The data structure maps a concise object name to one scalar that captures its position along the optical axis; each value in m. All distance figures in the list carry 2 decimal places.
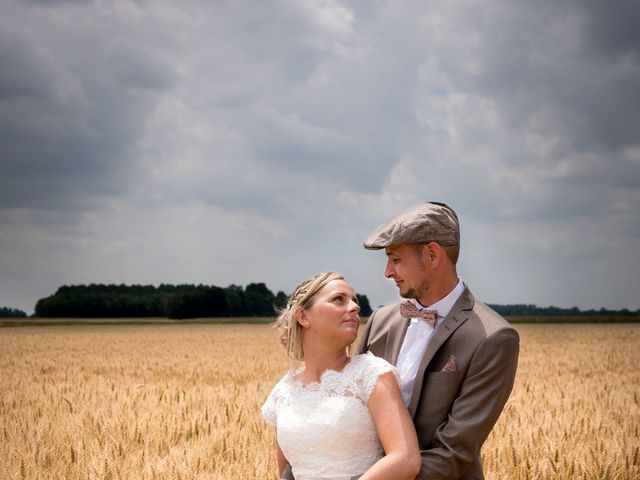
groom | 3.03
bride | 3.06
